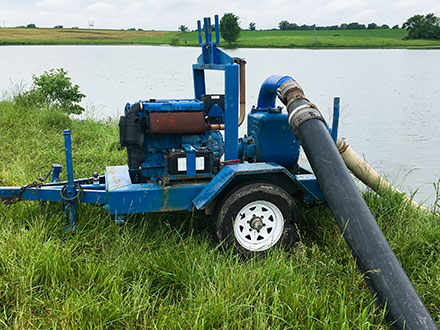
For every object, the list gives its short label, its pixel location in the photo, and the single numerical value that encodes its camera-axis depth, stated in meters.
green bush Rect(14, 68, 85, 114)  9.51
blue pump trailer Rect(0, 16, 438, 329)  3.71
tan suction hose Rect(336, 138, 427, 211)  5.07
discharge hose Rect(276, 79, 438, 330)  2.77
